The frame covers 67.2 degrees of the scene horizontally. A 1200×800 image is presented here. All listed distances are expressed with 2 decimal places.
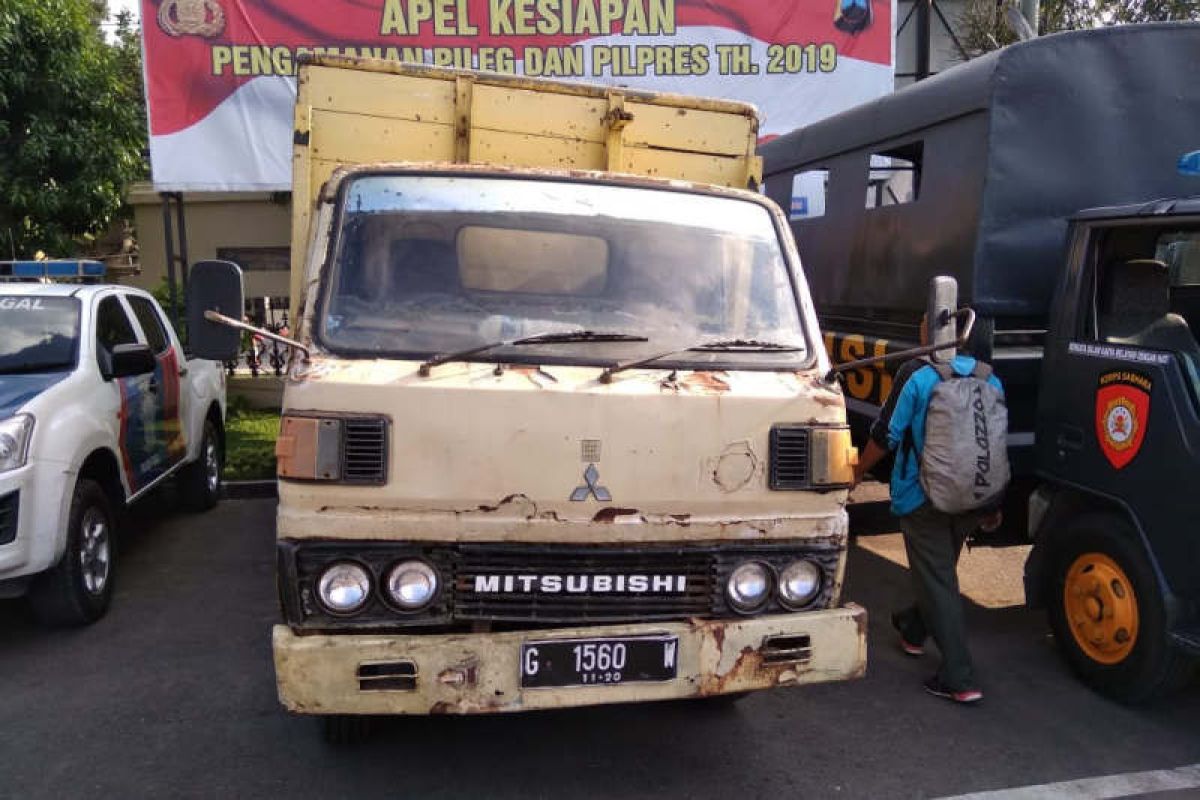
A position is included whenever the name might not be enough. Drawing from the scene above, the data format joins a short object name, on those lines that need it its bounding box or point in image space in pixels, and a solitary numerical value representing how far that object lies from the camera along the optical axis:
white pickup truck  4.08
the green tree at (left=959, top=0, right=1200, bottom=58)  11.40
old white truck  2.69
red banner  9.06
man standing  3.80
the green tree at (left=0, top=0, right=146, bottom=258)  8.71
